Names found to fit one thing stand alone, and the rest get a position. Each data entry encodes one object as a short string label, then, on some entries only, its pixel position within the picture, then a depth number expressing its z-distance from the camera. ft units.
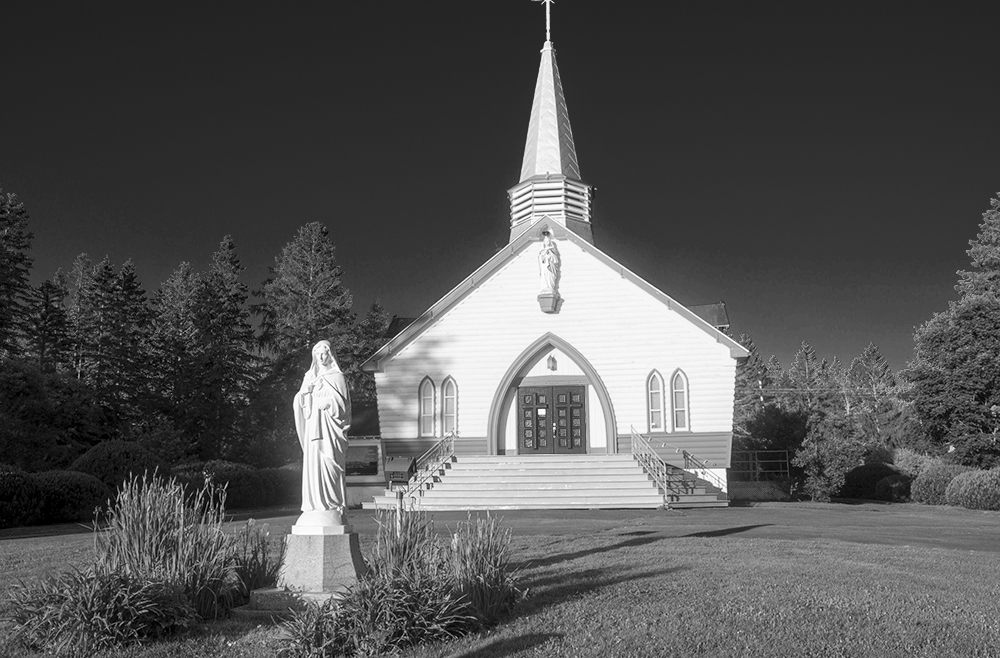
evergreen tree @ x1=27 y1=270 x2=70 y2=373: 152.56
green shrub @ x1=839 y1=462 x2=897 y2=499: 123.24
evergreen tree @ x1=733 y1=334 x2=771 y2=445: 148.77
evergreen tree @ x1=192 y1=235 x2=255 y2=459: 142.92
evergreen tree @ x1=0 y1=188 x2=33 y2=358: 129.49
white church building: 97.14
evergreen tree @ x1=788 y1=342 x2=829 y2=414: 245.67
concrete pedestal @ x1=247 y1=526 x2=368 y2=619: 30.53
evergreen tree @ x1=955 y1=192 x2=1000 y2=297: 159.02
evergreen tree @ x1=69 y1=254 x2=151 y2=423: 140.87
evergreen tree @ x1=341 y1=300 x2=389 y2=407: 147.54
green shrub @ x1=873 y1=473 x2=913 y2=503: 111.96
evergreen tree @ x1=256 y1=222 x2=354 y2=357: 150.20
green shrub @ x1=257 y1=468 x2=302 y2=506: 99.30
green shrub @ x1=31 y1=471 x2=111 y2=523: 72.69
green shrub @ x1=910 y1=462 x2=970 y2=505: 101.14
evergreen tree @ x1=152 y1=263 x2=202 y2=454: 141.59
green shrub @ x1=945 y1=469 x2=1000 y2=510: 89.25
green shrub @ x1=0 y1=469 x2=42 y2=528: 69.56
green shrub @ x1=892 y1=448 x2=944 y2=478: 117.39
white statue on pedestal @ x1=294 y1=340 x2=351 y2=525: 31.76
